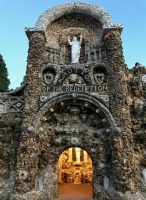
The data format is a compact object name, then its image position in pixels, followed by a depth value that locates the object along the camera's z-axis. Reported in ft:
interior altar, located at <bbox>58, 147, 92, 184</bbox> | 42.55
